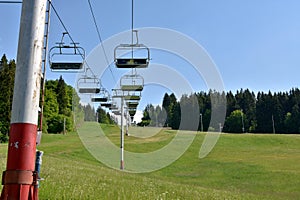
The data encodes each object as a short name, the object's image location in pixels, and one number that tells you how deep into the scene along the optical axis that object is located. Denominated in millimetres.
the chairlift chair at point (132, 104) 31461
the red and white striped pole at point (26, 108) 3615
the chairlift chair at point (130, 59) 13047
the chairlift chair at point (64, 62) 13617
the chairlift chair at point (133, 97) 27828
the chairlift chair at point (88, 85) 22328
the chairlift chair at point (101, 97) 29322
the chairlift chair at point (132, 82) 20391
